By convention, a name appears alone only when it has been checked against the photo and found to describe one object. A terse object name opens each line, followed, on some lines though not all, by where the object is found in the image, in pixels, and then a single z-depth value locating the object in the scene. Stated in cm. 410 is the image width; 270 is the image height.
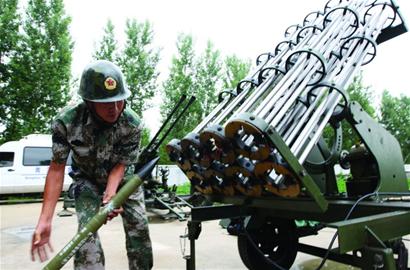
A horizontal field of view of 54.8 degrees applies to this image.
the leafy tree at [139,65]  2084
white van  1431
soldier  259
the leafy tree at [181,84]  2255
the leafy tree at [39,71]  1630
